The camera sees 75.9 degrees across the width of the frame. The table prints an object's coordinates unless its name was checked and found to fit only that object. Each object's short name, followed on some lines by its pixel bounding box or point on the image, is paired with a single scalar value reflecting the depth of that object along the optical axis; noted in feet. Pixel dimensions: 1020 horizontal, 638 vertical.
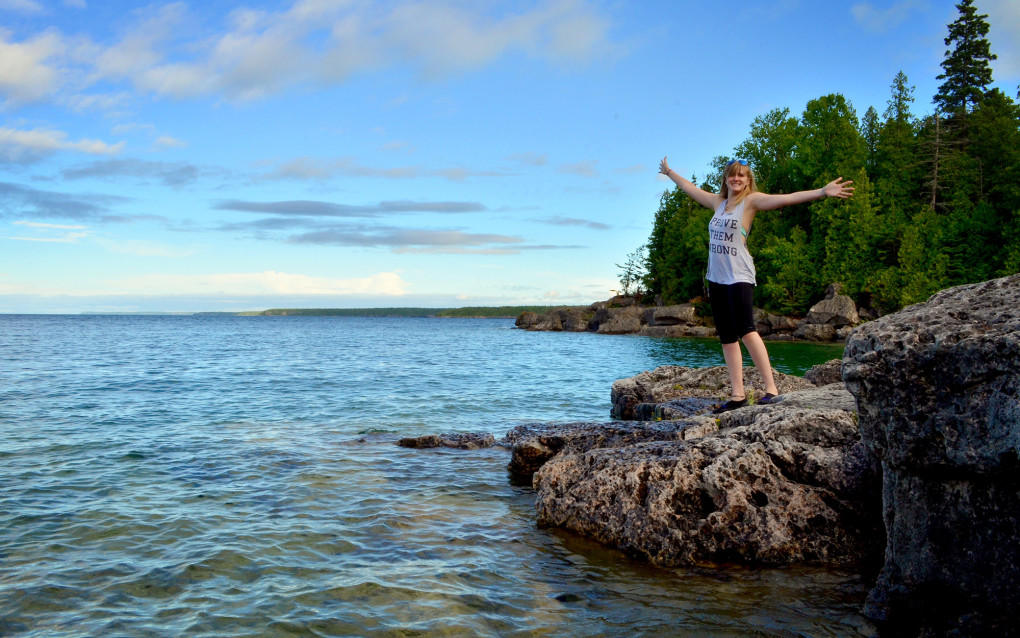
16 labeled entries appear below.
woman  24.50
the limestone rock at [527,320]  303.89
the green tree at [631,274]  316.72
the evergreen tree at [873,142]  201.46
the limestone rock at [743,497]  17.67
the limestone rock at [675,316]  194.29
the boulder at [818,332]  151.33
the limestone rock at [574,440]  27.32
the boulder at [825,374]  43.81
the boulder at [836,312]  153.79
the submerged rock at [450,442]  35.96
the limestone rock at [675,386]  41.96
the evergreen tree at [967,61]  202.49
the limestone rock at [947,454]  11.64
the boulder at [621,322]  222.07
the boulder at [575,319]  269.03
